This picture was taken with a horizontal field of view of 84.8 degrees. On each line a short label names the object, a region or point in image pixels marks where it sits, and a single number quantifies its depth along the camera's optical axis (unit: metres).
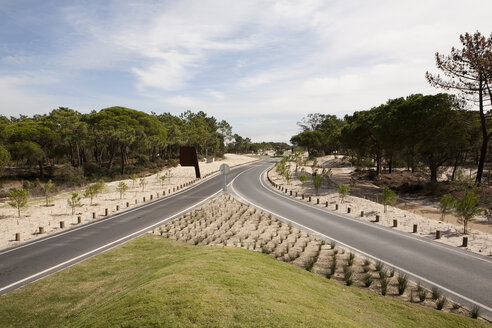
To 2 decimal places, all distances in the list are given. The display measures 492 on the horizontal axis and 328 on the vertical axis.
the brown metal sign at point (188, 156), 38.05
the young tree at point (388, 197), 21.23
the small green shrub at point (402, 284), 8.73
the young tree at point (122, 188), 29.37
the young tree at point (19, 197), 20.80
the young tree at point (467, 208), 15.76
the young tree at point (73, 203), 22.40
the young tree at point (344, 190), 25.17
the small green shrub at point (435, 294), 8.26
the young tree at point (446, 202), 19.16
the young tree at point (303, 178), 34.85
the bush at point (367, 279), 9.27
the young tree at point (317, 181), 30.73
